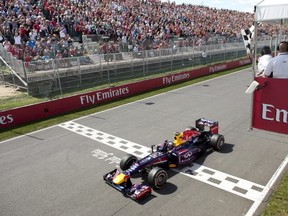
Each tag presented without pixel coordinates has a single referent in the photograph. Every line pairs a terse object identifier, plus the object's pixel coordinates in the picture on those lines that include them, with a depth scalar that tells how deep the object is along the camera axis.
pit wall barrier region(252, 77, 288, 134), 5.27
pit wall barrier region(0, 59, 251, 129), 11.07
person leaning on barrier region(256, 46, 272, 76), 8.28
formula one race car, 6.04
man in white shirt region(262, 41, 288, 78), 5.30
